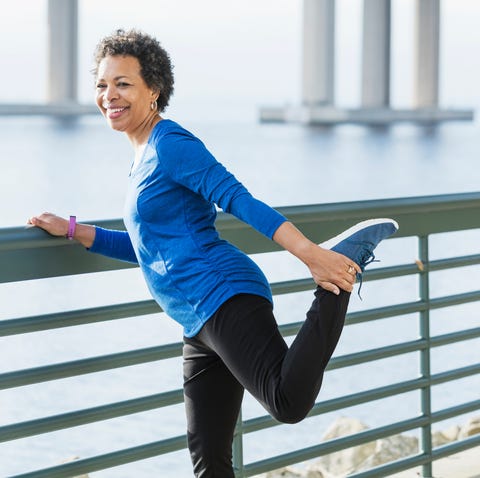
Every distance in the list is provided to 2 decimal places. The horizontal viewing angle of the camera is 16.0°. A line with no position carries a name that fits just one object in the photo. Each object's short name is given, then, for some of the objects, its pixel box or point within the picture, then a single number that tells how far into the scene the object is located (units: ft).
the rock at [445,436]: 33.15
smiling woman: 11.83
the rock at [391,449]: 29.25
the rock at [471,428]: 29.09
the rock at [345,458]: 30.94
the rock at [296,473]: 27.16
